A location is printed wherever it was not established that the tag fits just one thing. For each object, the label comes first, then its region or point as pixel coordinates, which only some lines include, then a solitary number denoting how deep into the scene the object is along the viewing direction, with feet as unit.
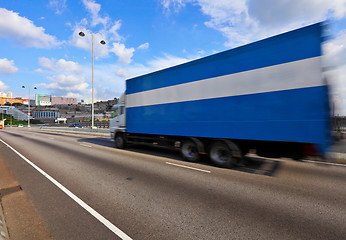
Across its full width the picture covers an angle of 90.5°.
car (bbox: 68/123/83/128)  161.85
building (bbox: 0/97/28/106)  599.57
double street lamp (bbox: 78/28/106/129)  73.42
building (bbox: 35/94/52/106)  604.08
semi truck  14.88
